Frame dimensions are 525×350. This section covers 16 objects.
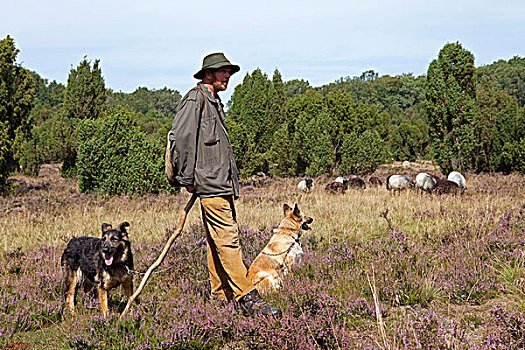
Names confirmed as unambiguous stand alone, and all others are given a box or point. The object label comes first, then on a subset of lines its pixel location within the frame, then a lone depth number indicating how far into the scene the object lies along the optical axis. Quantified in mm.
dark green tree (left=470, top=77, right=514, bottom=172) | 29177
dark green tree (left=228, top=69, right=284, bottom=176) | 33031
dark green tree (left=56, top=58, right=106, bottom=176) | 26406
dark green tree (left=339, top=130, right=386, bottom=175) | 28125
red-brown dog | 5242
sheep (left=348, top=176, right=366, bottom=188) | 18972
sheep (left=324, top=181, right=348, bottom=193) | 17319
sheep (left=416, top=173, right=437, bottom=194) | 15152
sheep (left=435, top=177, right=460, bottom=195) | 14486
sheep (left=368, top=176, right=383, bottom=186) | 20970
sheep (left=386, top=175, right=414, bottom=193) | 16297
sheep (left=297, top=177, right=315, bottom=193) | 19331
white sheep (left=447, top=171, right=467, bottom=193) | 16422
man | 4332
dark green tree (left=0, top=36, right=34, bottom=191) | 18016
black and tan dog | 4539
